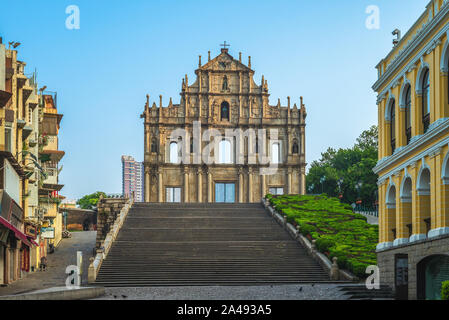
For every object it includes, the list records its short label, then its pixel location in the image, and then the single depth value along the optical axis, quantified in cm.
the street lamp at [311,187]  9388
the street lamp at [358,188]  7951
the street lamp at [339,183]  8851
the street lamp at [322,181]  9056
